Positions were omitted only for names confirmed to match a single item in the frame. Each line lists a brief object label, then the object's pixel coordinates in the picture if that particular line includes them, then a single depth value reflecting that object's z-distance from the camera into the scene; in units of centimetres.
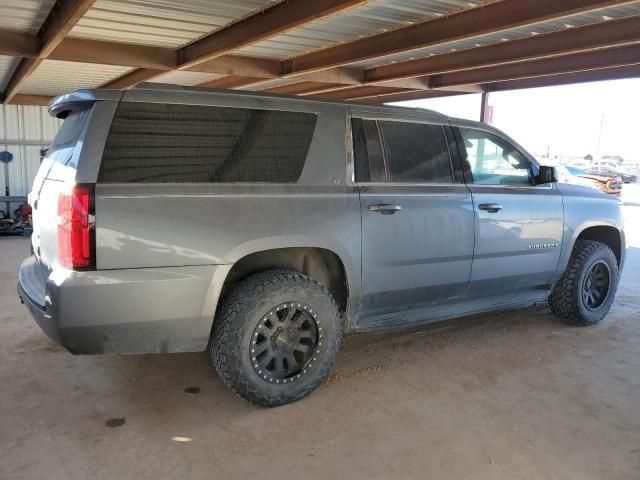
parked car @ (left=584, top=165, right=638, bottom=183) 3453
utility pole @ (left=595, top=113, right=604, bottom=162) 5581
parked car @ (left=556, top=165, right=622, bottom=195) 1785
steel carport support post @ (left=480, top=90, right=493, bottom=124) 1172
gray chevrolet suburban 295
